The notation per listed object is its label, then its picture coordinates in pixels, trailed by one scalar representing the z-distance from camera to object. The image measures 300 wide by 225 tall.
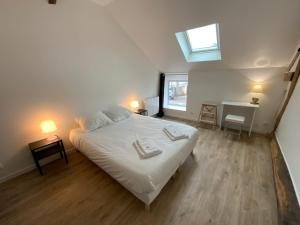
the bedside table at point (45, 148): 2.04
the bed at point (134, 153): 1.43
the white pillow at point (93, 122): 2.47
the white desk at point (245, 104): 3.26
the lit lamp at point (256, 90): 3.27
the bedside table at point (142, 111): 4.00
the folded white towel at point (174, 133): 2.10
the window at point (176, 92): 4.84
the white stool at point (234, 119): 3.18
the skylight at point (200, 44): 3.13
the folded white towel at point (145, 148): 1.64
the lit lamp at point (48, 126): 2.12
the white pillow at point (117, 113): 3.00
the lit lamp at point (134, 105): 3.90
